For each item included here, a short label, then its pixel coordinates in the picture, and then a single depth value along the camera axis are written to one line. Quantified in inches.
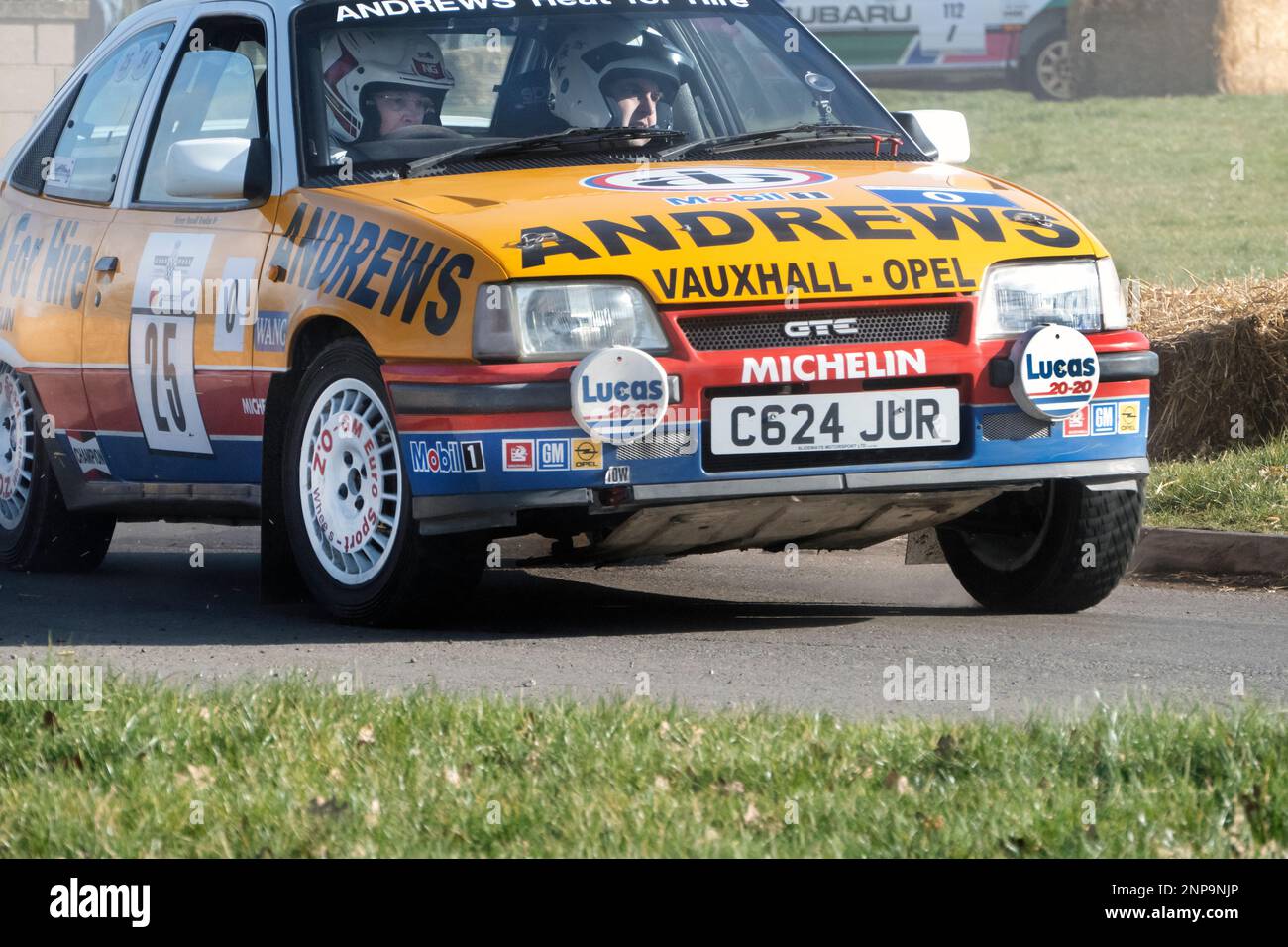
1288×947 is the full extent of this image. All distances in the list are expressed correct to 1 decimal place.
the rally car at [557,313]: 251.9
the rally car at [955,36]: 1266.0
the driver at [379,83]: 295.9
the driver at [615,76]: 304.8
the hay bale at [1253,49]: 1237.7
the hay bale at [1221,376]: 417.7
